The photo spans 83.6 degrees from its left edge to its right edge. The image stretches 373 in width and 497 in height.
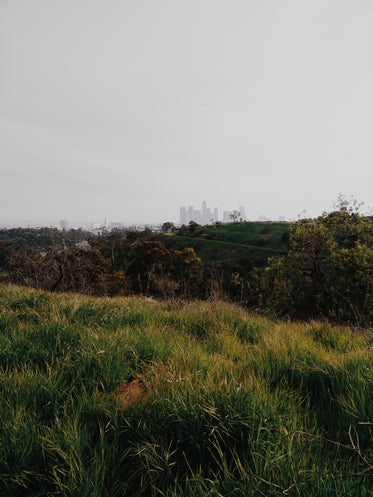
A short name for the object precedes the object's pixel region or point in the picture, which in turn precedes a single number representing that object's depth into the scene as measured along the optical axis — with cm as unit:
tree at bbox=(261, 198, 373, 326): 1106
